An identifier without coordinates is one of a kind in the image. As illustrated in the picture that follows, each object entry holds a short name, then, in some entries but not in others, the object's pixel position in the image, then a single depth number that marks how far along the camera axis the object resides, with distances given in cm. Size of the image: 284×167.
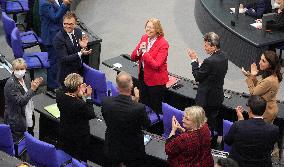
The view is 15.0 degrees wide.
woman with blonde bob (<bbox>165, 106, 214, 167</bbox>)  955
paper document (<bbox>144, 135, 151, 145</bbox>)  1148
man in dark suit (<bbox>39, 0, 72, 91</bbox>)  1519
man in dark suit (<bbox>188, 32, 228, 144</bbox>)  1185
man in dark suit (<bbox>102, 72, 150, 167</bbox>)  994
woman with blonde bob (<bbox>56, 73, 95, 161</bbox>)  1070
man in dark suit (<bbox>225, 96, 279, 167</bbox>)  971
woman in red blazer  1266
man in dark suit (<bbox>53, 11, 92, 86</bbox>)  1330
